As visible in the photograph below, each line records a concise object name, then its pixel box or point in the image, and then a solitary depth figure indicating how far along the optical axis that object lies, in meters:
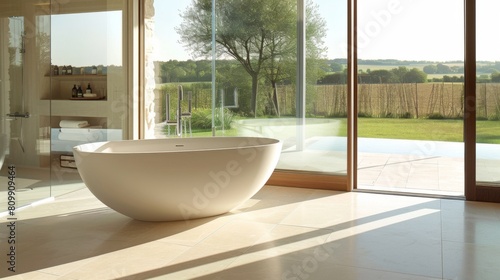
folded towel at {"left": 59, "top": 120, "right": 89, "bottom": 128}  4.77
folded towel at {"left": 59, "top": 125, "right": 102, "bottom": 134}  4.83
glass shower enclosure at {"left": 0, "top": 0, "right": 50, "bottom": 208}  3.81
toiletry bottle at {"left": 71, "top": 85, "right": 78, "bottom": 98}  4.99
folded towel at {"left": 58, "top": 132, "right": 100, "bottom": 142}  4.75
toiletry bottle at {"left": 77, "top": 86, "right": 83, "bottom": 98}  5.07
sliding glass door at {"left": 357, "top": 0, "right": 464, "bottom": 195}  4.61
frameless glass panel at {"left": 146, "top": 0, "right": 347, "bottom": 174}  4.69
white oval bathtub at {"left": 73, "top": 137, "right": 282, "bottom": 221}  3.16
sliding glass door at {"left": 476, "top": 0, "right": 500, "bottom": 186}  4.12
